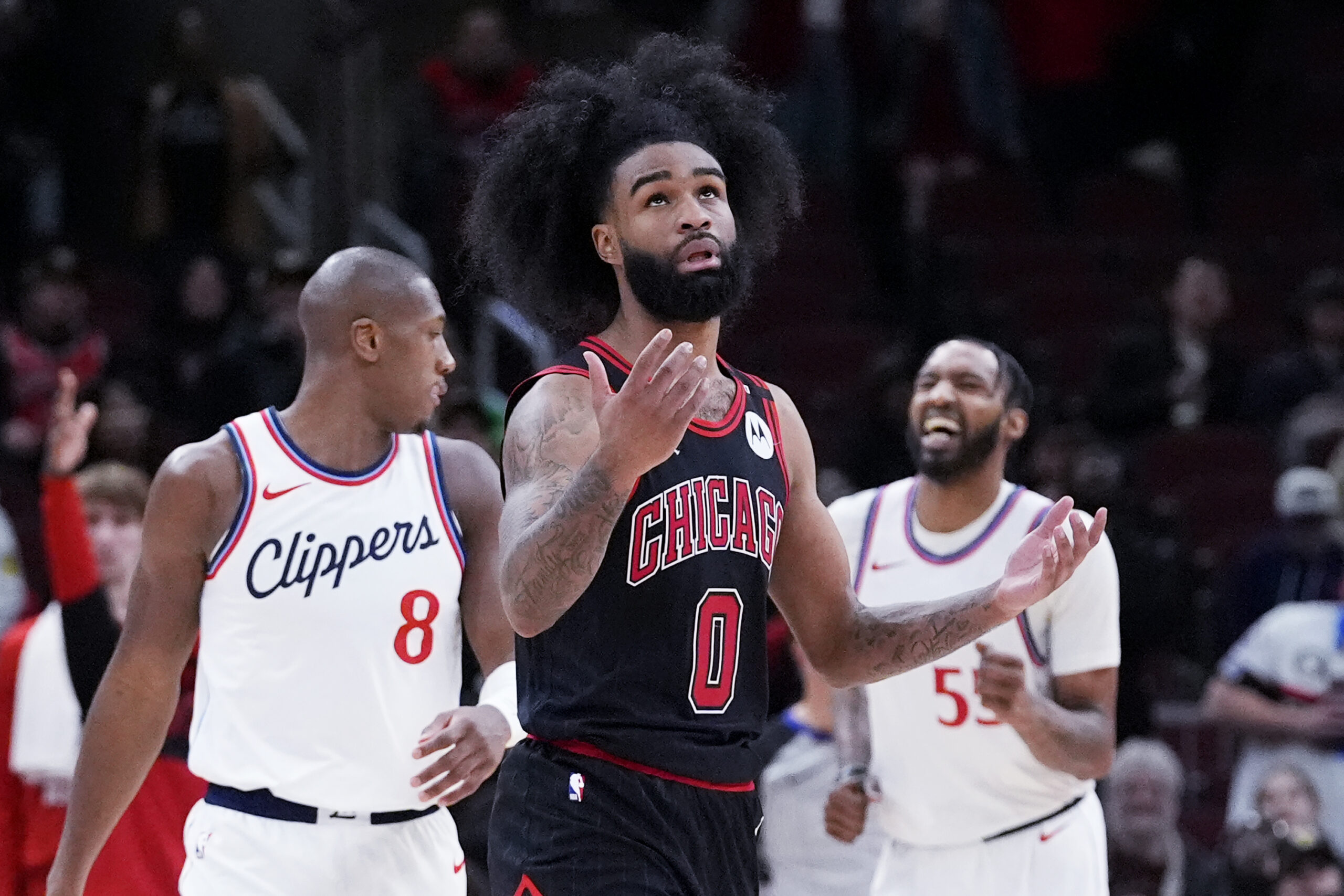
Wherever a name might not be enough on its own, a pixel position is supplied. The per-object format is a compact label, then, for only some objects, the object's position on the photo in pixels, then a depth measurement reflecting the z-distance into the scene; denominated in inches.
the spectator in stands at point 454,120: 900.0
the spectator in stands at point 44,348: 805.9
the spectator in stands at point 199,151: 911.7
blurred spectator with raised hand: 418.9
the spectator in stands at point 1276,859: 571.8
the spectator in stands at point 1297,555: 669.9
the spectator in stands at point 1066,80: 1023.0
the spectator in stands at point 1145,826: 589.6
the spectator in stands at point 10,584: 671.8
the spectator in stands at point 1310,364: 788.6
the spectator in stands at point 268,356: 769.6
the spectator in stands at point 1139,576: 661.3
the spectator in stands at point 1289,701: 624.1
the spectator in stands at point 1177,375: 821.9
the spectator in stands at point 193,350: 788.0
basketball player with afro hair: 284.7
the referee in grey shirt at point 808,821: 523.5
